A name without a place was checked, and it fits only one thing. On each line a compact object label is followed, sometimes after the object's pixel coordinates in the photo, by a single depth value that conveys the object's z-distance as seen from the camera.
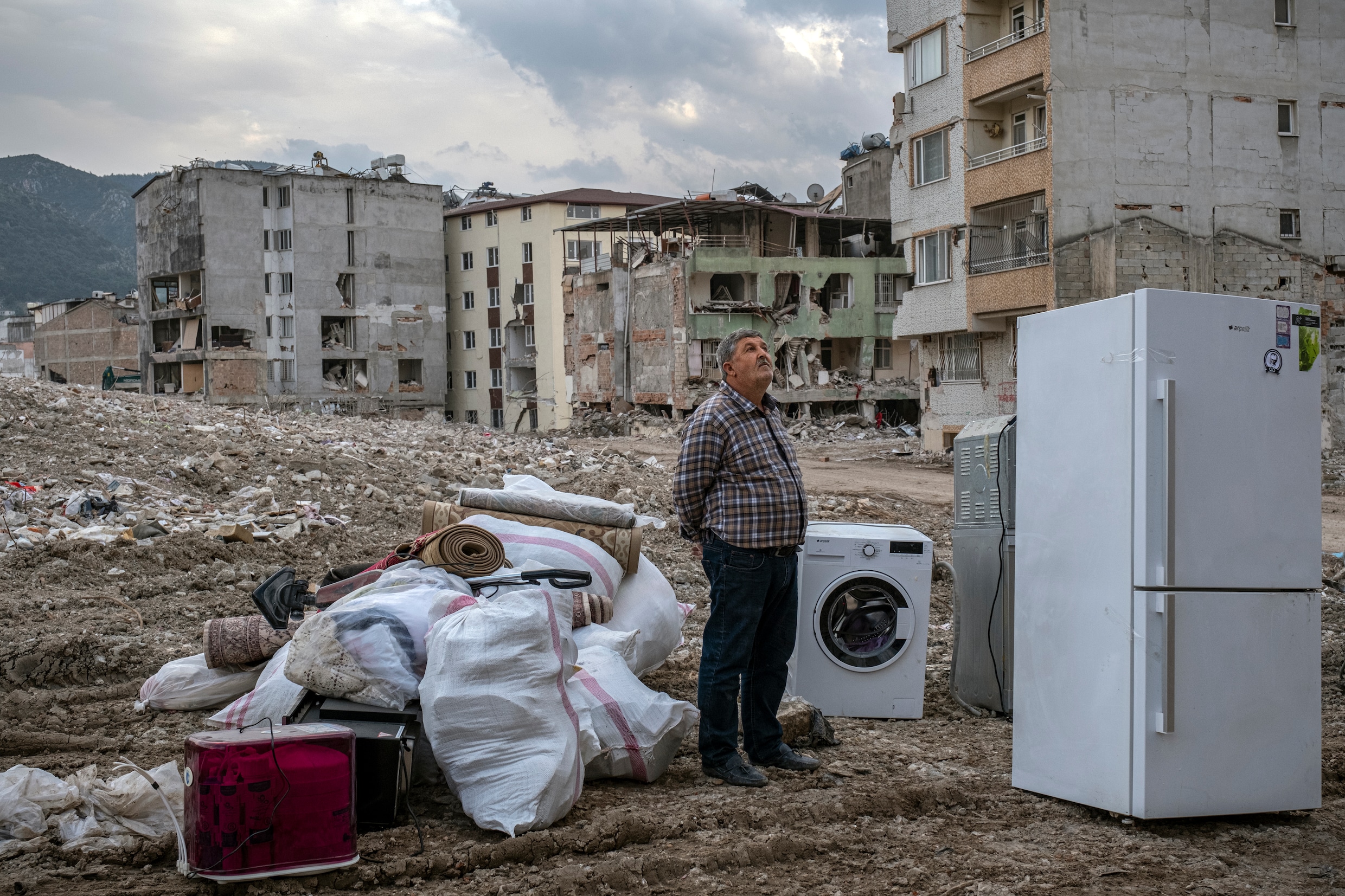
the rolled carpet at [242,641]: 4.86
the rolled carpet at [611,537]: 5.91
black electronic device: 3.72
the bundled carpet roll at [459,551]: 5.12
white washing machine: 5.52
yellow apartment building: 51.59
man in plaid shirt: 4.29
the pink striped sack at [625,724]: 4.22
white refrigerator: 3.96
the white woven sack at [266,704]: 4.32
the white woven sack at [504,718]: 3.71
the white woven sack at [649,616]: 5.66
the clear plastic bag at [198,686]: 4.98
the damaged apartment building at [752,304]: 38.84
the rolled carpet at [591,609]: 5.23
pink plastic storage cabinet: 3.18
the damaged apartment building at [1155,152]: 22.94
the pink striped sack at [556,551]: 5.54
